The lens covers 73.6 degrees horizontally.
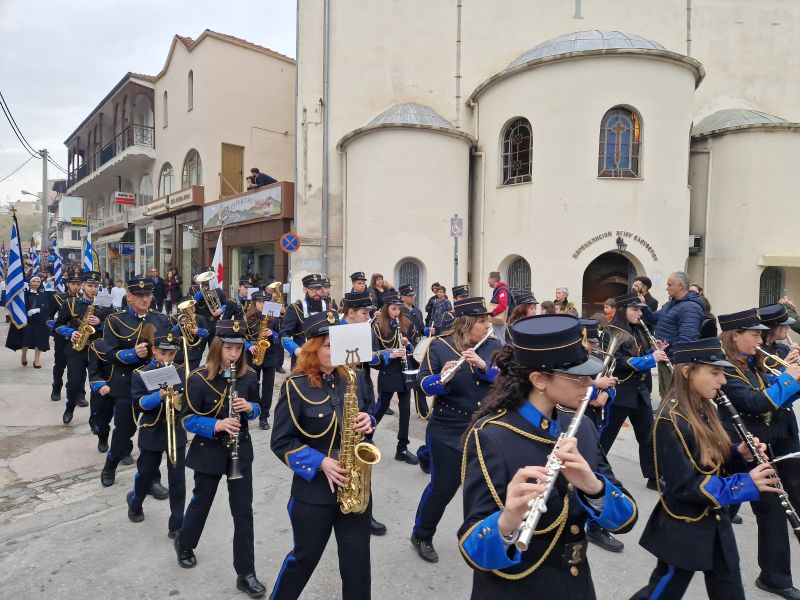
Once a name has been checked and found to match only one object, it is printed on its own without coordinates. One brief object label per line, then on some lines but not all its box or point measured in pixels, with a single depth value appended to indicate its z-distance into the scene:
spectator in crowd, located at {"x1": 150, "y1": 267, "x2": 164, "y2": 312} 20.58
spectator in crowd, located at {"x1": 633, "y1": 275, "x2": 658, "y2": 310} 9.06
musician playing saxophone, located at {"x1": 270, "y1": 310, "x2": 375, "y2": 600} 3.23
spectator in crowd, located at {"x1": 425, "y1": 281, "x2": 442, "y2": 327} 12.82
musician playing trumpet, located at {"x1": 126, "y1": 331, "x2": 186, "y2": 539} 4.73
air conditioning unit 16.62
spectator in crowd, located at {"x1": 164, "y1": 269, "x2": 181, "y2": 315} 21.72
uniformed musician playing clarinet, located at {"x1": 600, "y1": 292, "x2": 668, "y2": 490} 5.96
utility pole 28.05
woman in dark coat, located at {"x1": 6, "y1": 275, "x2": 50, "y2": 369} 12.16
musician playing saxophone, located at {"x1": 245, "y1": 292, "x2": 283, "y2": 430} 8.41
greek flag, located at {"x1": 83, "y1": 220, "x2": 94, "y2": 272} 15.55
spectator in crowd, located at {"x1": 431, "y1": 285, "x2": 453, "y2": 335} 12.20
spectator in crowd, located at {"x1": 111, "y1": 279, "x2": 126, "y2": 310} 12.13
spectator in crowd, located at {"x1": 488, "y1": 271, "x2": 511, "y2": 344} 8.09
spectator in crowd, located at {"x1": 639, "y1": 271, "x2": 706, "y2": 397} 7.19
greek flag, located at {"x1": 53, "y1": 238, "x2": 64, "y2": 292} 17.41
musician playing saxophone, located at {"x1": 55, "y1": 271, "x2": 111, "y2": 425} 7.78
